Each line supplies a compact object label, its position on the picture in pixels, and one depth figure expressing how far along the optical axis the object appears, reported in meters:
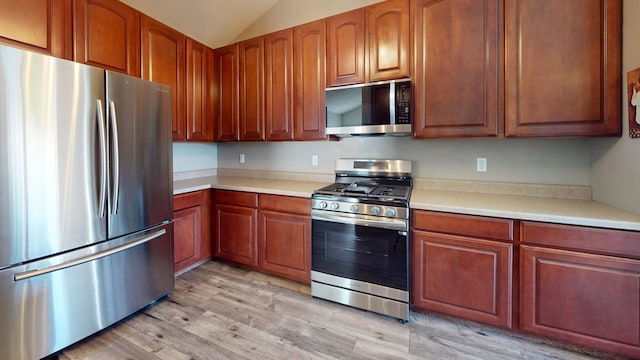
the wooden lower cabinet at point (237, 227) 2.62
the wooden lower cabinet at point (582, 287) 1.45
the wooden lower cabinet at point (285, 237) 2.35
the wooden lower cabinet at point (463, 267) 1.71
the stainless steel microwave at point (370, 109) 2.12
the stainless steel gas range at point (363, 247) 1.93
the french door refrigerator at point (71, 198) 1.40
